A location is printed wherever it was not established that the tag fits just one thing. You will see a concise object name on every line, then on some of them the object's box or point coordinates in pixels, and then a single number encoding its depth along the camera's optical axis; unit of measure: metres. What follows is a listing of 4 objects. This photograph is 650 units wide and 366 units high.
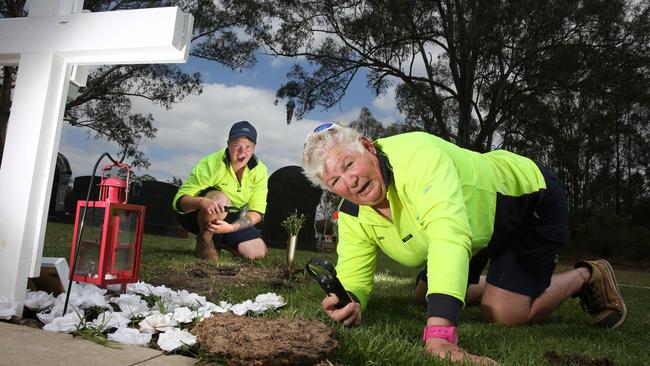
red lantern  2.67
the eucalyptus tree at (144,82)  15.98
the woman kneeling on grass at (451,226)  2.07
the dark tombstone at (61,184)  14.05
